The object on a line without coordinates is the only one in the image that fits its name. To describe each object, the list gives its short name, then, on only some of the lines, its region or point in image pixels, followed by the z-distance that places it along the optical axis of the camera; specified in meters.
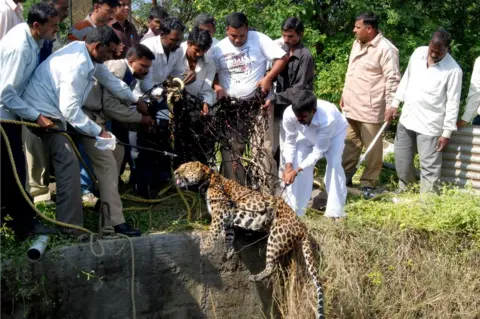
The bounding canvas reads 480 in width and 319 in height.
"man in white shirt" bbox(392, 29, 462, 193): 8.12
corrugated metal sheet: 8.38
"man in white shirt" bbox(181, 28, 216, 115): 7.59
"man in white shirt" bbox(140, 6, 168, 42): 8.51
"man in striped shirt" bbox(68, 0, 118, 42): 7.57
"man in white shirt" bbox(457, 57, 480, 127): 8.44
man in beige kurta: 8.63
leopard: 6.86
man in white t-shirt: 7.84
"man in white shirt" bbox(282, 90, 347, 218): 7.35
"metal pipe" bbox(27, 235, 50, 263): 5.94
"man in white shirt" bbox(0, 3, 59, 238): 5.86
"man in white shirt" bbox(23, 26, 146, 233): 6.06
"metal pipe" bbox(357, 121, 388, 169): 8.59
